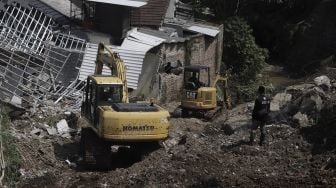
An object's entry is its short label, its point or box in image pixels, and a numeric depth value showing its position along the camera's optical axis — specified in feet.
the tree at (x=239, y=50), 118.21
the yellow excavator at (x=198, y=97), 78.28
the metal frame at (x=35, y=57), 69.72
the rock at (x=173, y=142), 59.93
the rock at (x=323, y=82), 69.36
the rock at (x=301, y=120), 60.54
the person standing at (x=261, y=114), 57.41
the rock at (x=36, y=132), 60.44
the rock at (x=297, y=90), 70.04
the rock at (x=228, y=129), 63.26
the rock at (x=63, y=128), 63.57
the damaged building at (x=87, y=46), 72.86
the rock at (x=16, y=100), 64.23
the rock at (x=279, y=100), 67.45
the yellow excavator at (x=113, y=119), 53.11
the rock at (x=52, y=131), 62.28
